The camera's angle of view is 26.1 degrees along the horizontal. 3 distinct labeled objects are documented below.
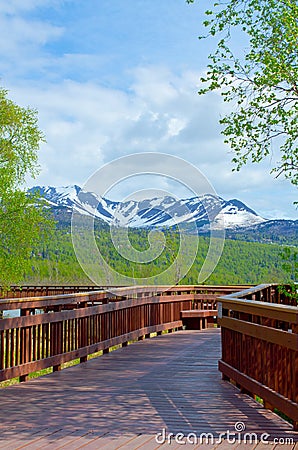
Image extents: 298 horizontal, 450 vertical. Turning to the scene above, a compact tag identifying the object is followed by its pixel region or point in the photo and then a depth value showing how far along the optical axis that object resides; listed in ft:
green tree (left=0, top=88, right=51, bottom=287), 88.28
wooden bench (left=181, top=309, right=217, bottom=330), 51.80
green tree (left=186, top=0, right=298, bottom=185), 32.17
